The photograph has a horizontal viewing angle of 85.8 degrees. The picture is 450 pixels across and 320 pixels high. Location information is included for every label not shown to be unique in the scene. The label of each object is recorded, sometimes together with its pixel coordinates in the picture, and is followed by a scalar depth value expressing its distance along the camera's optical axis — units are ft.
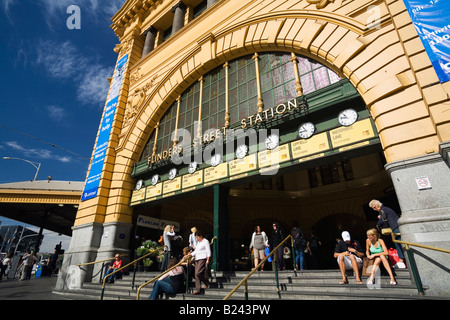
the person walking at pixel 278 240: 30.19
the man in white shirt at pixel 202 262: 24.27
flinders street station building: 21.42
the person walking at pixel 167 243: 31.87
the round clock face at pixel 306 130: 29.94
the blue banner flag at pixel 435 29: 20.59
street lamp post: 93.61
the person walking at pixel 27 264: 55.01
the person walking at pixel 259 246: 31.65
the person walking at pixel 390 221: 21.09
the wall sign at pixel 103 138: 51.07
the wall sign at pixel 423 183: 19.54
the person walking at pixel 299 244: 30.42
